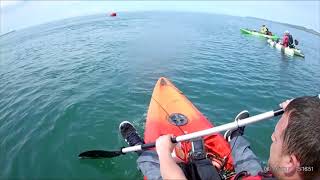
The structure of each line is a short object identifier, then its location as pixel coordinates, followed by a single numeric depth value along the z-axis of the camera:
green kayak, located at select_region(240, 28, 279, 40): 20.64
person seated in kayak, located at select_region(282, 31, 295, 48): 16.65
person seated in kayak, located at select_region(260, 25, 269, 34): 21.84
